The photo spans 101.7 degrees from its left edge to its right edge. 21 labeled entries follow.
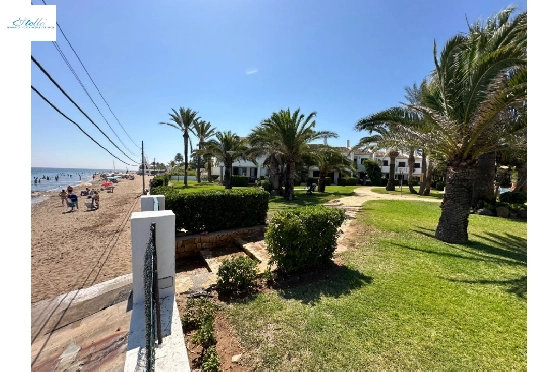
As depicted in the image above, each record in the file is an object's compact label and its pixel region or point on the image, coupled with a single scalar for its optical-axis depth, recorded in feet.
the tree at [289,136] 54.08
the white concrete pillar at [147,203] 17.79
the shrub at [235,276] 14.23
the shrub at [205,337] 9.65
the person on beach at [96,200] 62.23
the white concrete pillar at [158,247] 10.08
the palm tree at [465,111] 19.67
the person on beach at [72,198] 59.31
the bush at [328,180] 114.05
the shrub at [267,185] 69.50
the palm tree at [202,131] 122.85
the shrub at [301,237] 15.56
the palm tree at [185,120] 110.11
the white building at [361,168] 131.79
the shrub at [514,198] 42.14
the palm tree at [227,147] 78.45
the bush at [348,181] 116.69
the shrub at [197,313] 11.23
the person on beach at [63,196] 67.66
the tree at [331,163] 68.48
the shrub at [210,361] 8.20
